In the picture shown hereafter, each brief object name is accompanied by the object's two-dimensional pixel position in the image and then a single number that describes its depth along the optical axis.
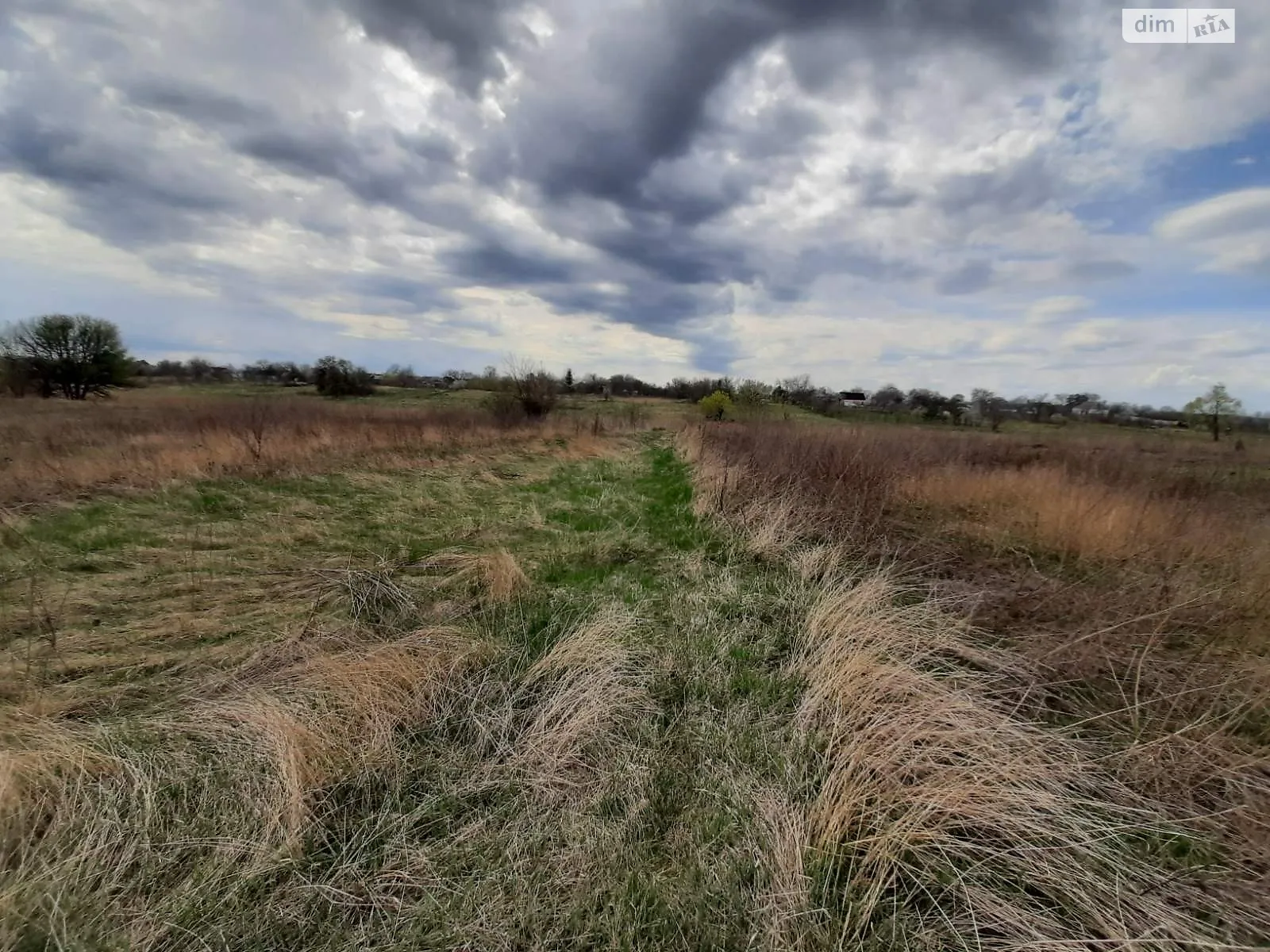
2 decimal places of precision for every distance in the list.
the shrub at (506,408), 29.07
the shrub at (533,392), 31.09
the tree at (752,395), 30.93
